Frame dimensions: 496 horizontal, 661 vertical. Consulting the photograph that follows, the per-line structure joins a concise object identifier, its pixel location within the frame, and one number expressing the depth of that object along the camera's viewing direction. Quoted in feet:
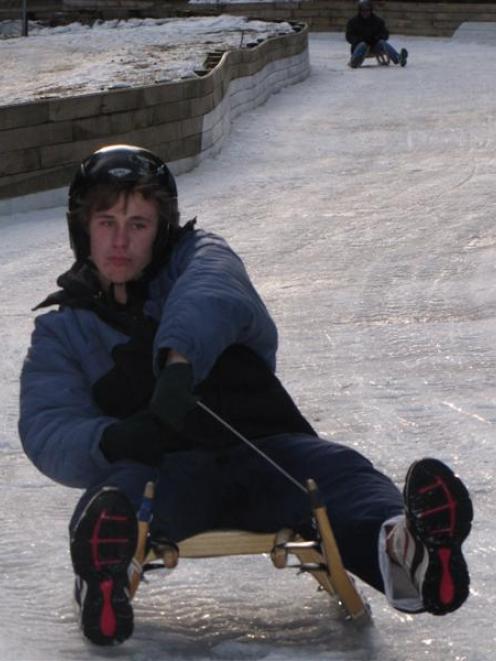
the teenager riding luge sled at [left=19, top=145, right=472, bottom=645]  17.79
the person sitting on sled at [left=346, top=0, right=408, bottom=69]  149.38
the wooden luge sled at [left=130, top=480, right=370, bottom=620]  19.15
